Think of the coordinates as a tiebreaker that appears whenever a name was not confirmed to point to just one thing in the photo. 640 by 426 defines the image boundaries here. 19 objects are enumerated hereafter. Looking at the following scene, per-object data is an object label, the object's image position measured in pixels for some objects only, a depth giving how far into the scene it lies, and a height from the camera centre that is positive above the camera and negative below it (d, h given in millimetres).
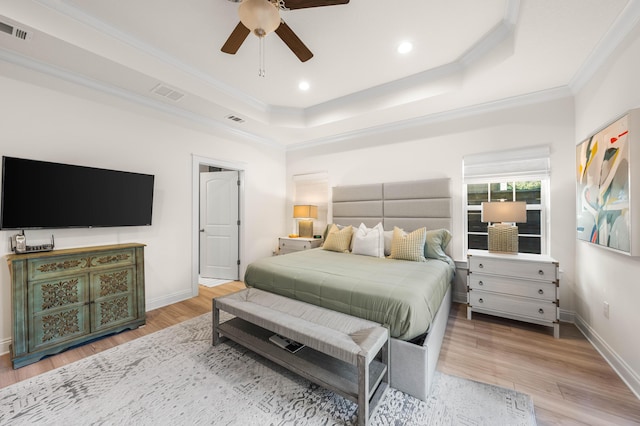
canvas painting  1812 +198
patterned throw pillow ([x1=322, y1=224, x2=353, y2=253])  3631 -394
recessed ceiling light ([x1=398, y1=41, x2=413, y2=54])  2438 +1648
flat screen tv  2193 +187
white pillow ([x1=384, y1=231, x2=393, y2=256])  3434 -401
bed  1768 -594
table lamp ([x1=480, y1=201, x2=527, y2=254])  2787 -90
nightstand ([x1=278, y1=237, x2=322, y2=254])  4418 -549
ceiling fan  1607 +1350
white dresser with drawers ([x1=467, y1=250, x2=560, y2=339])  2484 -785
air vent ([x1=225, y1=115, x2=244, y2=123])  3652 +1419
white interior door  4582 -204
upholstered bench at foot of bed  1508 -857
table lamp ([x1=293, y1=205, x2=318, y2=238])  4555 -48
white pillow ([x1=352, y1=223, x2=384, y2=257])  3346 -391
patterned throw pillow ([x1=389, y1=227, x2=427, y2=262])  3010 -412
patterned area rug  1542 -1251
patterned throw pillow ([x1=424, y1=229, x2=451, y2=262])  3154 -396
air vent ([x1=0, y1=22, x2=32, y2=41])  1940 +1457
